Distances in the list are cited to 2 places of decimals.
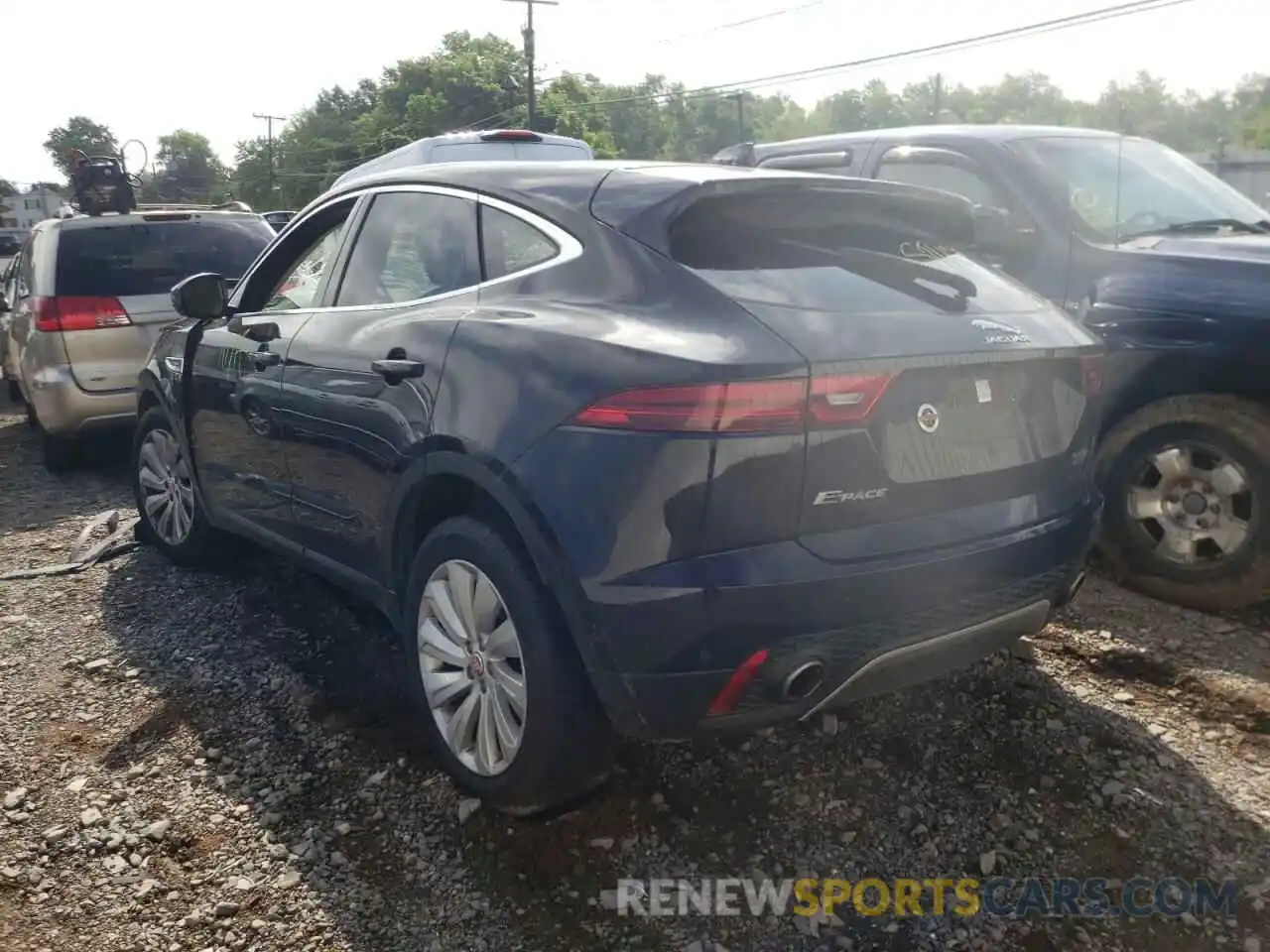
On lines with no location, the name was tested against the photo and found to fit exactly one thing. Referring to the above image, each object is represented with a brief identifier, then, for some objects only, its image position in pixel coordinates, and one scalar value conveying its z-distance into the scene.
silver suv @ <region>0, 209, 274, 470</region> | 6.89
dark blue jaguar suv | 2.48
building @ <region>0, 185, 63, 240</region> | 101.81
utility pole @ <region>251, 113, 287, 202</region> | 81.88
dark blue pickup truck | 4.22
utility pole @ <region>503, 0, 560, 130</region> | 42.34
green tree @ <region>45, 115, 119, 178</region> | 105.84
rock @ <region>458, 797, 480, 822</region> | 3.10
